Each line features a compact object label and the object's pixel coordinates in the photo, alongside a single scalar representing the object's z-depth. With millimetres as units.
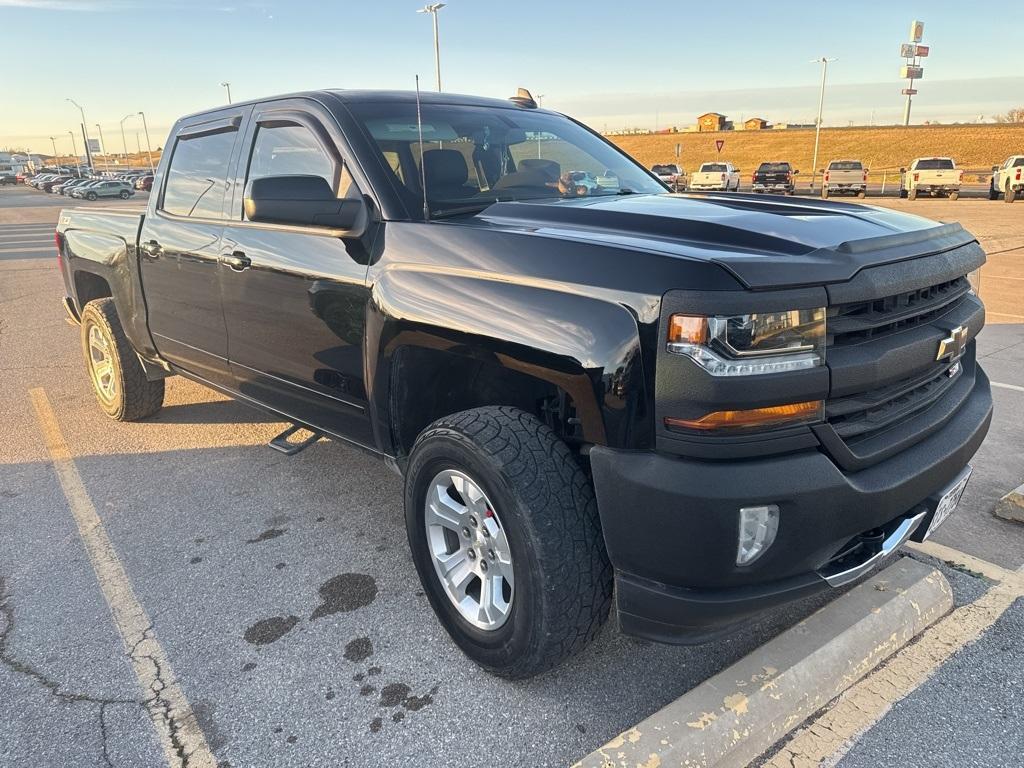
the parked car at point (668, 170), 35375
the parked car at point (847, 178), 32656
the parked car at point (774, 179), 34812
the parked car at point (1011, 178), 25609
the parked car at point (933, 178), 28859
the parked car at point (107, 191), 49125
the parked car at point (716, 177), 34188
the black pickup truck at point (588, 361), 1944
